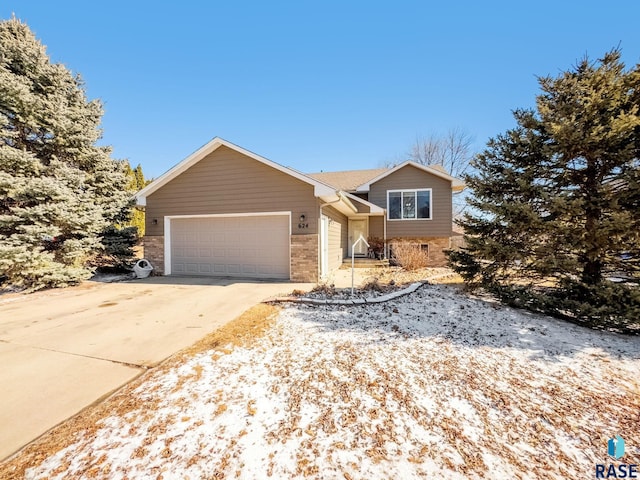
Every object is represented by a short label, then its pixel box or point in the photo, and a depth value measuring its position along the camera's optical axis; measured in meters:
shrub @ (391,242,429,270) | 10.05
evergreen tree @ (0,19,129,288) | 7.23
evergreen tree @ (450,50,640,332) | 4.39
